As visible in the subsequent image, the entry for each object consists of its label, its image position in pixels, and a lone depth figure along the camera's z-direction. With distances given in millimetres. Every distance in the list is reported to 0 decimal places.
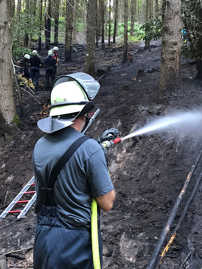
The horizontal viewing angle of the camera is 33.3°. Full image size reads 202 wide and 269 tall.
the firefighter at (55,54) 16300
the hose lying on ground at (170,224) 4168
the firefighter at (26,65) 16203
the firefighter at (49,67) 15969
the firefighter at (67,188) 2373
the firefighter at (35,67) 16219
